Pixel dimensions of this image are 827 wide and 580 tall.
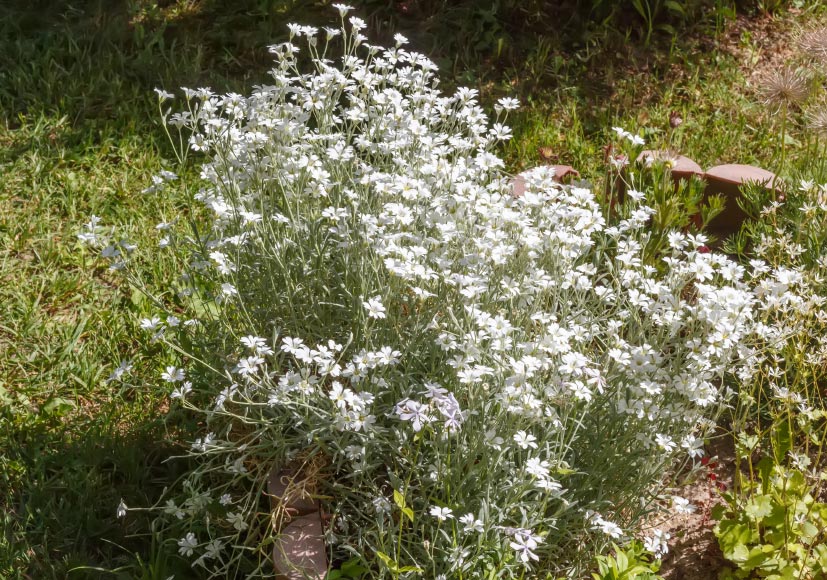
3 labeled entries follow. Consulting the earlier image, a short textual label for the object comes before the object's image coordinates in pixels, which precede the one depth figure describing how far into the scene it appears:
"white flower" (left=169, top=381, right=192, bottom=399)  2.37
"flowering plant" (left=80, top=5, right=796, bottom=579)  2.33
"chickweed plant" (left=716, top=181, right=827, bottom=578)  2.61
